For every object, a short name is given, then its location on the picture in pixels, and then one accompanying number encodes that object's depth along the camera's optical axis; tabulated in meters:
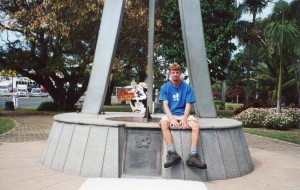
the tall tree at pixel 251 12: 28.37
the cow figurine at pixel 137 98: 12.26
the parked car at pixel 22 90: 65.44
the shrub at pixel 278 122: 17.67
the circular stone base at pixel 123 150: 6.05
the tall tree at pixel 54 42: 19.78
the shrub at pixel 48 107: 26.23
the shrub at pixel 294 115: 18.98
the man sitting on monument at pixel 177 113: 5.81
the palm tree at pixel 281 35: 19.53
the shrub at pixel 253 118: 18.22
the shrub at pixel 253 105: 22.39
